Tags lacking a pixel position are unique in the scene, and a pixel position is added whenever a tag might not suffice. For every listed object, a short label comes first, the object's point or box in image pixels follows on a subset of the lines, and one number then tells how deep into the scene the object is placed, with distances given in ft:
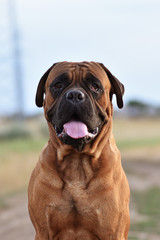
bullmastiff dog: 12.78
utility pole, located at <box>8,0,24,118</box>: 75.54
